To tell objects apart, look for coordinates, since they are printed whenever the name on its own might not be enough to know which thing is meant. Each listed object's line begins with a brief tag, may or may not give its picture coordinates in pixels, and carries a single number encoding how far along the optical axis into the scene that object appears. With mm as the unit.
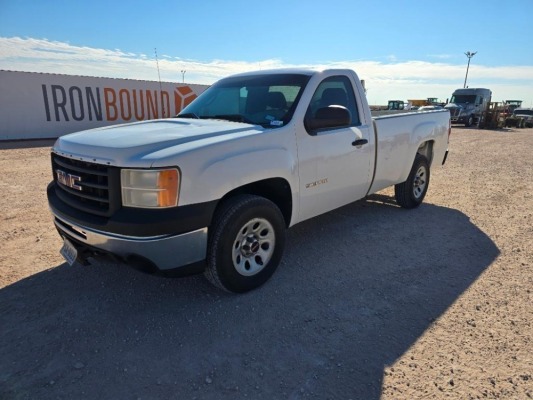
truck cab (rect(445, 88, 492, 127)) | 28422
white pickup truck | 2635
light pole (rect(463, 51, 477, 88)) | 60844
